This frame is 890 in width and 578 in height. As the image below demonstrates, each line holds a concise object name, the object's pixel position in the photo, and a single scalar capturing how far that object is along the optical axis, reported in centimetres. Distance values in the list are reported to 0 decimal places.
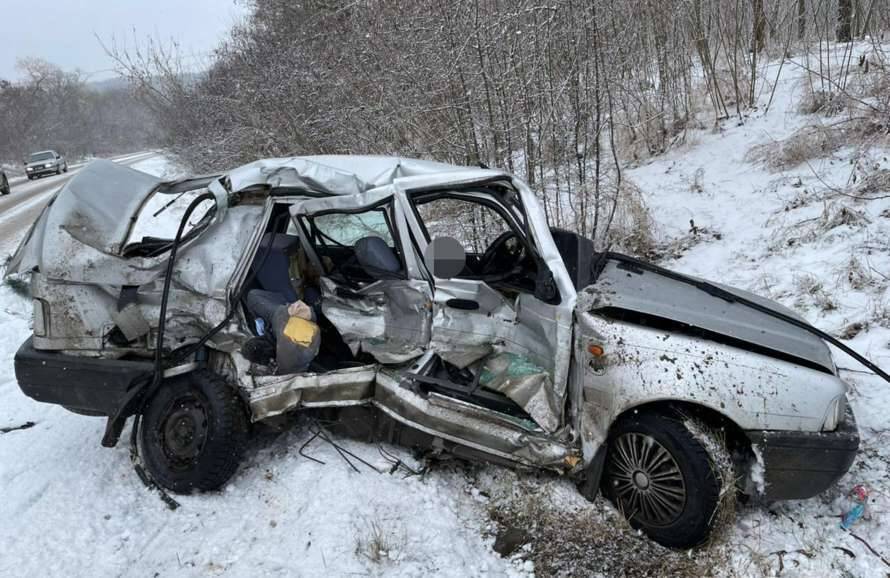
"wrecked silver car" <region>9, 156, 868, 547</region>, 277
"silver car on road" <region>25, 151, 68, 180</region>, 2841
